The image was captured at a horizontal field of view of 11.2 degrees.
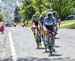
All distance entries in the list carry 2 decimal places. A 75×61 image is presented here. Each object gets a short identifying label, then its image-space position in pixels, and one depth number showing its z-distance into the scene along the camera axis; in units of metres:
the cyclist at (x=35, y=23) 18.75
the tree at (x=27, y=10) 110.88
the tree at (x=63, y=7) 67.56
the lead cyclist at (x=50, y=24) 15.28
